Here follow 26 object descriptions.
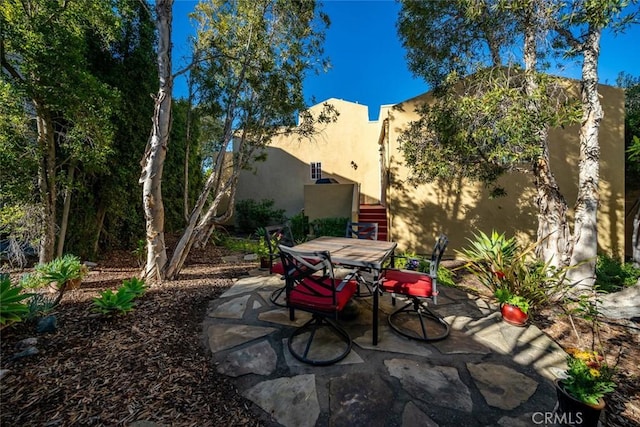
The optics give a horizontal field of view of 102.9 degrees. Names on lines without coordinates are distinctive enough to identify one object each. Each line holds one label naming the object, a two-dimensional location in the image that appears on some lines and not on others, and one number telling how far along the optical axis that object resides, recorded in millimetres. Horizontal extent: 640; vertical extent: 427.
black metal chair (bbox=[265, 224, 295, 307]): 3271
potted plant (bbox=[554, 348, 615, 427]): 1571
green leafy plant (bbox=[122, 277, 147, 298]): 2938
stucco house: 5992
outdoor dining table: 2463
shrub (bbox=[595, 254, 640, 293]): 4875
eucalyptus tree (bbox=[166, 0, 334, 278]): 4793
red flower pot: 2936
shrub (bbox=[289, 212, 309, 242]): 8328
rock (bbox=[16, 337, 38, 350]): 2037
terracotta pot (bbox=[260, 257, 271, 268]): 4875
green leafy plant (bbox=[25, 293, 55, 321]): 2393
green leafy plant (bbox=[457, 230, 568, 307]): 3299
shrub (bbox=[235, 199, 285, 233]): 11000
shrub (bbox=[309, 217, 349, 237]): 7677
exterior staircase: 7680
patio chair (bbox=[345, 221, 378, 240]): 4453
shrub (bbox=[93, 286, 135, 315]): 2568
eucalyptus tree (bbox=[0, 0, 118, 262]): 3068
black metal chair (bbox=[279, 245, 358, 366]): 2213
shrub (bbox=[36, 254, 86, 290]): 2850
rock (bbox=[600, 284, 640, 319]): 3246
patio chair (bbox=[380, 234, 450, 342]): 2623
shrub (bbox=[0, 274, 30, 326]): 1833
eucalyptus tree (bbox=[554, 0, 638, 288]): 3785
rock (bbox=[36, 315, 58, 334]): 2277
